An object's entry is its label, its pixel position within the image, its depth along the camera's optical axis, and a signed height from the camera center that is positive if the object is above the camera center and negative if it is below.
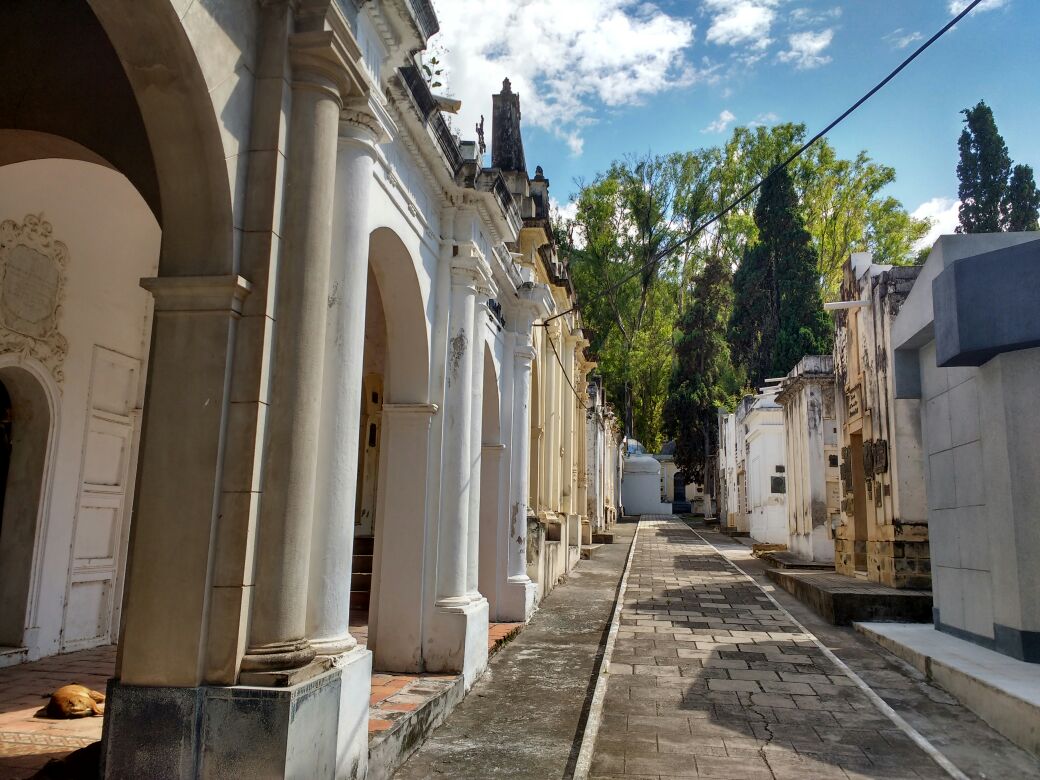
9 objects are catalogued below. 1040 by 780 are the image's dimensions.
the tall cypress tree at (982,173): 30.64 +13.77
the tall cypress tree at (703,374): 36.09 +6.67
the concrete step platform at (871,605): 9.81 -1.01
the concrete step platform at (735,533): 27.63 -0.46
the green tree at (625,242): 36.53 +12.64
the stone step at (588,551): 18.24 -0.79
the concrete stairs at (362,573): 8.84 -0.70
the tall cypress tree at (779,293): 31.75 +9.60
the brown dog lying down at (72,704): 4.61 -1.16
